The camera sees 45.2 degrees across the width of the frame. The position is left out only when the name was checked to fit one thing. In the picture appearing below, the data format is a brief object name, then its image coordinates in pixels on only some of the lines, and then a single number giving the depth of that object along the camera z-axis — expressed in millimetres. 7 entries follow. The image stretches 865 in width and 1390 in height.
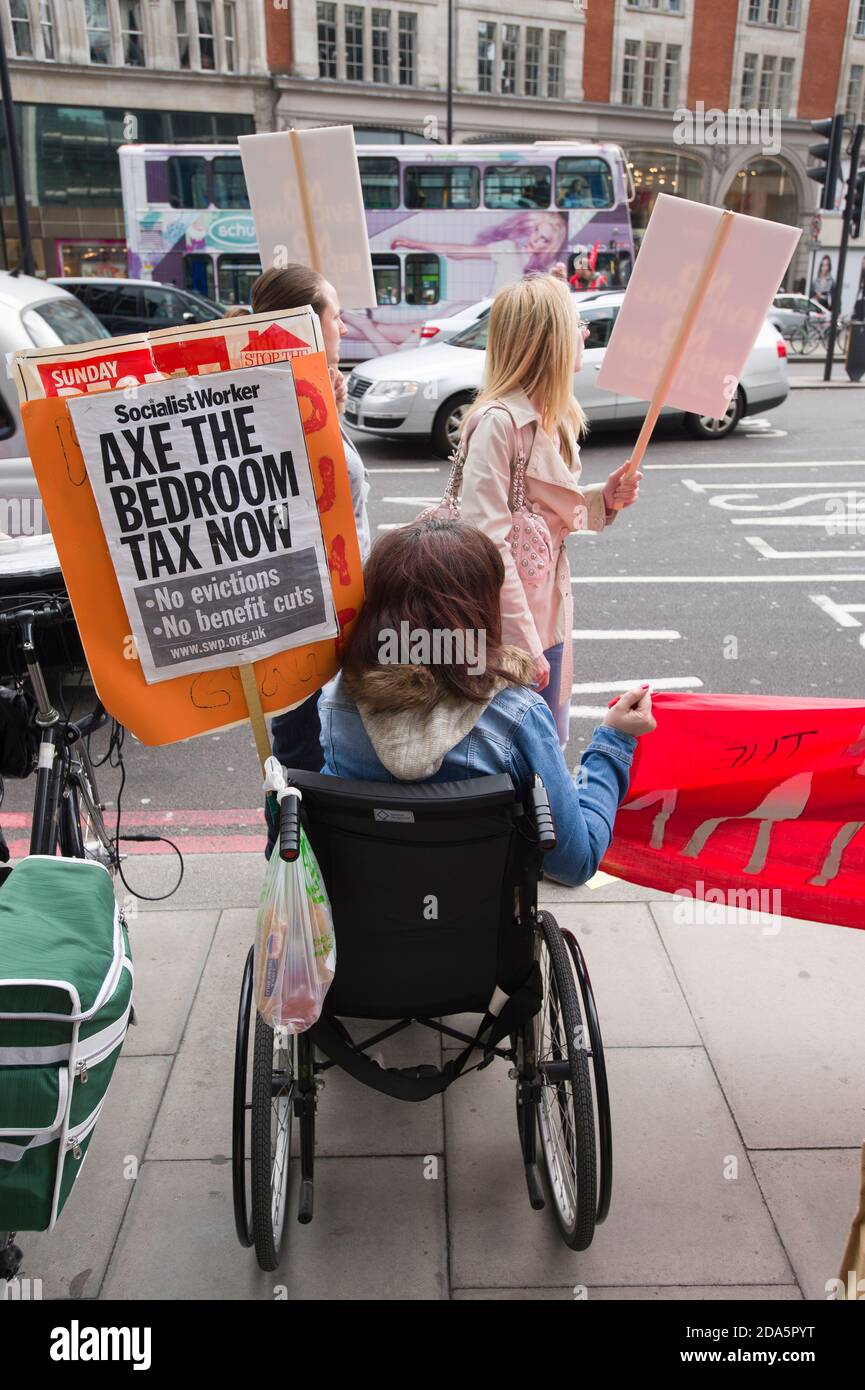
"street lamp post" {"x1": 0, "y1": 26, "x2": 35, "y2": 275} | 10461
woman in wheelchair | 1993
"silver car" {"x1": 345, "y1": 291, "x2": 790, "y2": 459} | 10945
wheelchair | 1858
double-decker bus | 18031
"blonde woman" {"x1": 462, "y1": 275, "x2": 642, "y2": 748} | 3080
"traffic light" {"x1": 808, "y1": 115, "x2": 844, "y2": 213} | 14516
